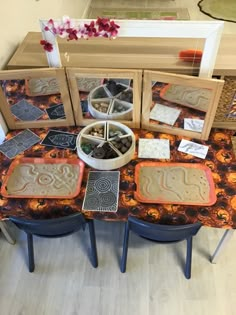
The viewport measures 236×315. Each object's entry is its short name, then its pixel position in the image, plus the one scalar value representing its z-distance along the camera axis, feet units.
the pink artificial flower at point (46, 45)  3.84
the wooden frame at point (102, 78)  3.89
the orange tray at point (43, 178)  3.85
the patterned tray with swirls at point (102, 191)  3.67
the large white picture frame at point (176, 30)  3.56
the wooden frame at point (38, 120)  3.96
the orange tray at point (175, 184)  3.70
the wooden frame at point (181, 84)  3.74
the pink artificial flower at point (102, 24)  3.53
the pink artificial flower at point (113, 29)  3.54
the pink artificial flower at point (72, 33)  3.63
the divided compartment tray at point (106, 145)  3.95
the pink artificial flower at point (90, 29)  3.58
